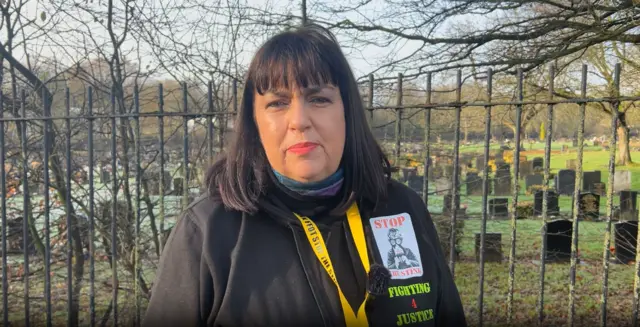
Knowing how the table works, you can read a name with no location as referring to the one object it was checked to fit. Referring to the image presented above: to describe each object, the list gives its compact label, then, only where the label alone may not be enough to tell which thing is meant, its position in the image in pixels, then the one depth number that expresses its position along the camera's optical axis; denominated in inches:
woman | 51.3
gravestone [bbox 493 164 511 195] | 514.9
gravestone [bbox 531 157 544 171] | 633.6
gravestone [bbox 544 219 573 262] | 291.1
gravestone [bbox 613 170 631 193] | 468.8
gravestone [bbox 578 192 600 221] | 370.3
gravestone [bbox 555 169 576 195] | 521.7
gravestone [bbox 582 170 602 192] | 509.0
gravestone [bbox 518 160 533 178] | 621.9
